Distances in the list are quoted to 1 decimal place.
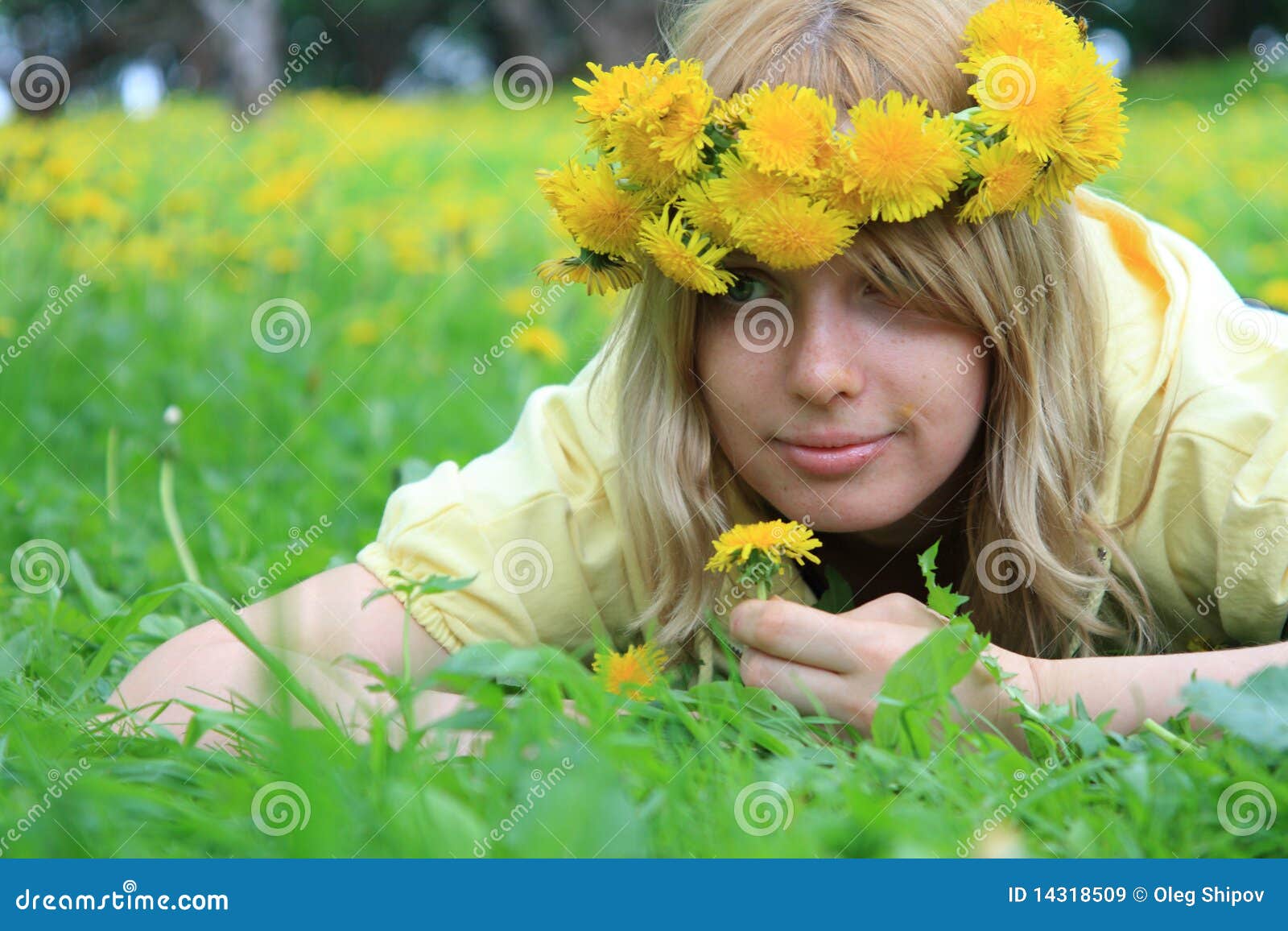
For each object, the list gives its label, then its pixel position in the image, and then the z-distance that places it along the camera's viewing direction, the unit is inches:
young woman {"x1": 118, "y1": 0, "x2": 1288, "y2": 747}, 61.4
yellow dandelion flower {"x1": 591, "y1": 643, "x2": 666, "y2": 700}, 59.8
